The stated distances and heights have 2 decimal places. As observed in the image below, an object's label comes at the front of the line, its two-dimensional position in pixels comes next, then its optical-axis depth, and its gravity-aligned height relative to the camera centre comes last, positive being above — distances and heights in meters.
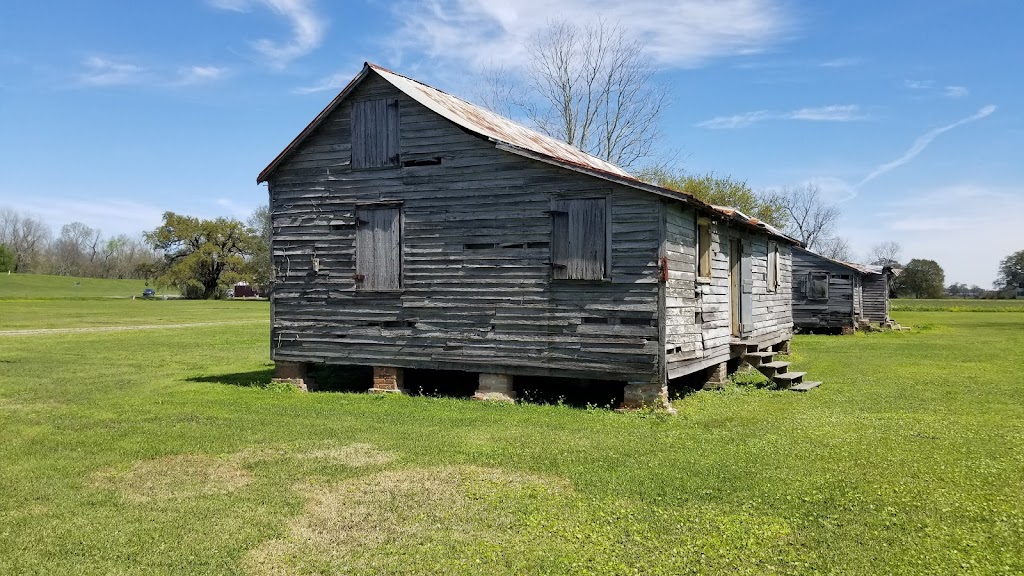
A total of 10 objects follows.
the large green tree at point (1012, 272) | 114.88 +4.42
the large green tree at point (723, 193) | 50.17 +7.29
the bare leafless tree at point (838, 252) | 96.25 +6.10
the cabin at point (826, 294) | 36.66 +0.23
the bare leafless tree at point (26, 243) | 144.75 +9.84
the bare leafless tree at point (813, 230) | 86.50 +7.86
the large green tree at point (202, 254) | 86.75 +4.73
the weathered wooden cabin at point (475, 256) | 12.75 +0.74
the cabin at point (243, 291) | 100.81 +0.44
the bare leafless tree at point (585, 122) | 43.16 +10.18
